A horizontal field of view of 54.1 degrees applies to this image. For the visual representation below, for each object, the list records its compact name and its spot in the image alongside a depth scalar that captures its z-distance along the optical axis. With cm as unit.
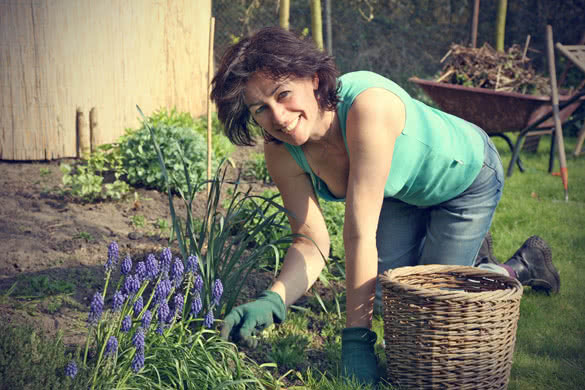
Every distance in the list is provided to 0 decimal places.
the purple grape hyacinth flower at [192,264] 187
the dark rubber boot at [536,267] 301
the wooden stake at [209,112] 277
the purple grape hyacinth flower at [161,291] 174
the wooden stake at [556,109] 463
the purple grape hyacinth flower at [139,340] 157
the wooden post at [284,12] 587
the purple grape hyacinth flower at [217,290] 187
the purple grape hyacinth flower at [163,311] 171
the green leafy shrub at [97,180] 389
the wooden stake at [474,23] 794
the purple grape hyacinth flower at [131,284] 172
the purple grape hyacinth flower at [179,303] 179
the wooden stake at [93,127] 466
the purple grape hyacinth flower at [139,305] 175
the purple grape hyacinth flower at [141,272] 174
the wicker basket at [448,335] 189
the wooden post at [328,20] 735
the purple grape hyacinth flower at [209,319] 186
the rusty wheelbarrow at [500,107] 501
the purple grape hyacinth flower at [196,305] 182
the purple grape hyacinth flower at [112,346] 158
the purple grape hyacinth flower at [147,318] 168
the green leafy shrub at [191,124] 469
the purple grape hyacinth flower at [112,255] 170
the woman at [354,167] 200
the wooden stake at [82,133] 463
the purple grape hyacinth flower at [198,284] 185
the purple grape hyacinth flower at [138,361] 159
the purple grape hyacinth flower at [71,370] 147
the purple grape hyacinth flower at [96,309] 156
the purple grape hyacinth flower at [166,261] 180
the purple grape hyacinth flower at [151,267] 177
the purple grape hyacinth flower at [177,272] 183
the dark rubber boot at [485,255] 302
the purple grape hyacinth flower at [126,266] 170
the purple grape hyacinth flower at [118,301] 161
